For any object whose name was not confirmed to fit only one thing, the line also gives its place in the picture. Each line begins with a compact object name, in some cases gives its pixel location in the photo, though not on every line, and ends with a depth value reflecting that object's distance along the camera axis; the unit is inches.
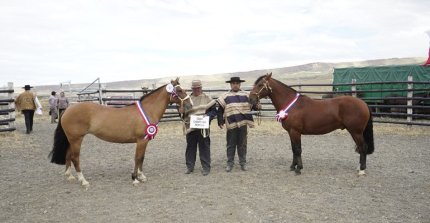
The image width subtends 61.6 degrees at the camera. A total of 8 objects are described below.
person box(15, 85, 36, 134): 524.4
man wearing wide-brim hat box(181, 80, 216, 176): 273.7
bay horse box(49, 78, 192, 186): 248.8
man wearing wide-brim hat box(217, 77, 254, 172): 277.9
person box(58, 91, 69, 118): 648.4
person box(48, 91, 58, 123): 686.5
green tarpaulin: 676.4
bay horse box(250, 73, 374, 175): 271.4
